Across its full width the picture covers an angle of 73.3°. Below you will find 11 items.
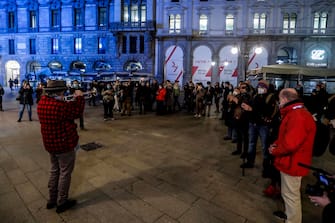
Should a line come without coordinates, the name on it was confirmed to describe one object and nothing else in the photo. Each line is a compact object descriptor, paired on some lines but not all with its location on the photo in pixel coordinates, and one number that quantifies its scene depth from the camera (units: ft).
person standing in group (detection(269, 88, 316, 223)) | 8.85
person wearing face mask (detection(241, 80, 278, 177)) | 15.17
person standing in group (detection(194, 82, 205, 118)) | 37.58
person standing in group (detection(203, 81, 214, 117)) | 38.81
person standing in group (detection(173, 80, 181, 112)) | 44.28
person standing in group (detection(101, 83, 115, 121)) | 33.03
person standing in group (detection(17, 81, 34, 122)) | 32.35
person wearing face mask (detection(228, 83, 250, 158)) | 18.03
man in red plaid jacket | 10.07
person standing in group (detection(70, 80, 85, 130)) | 28.05
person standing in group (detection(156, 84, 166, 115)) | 38.69
